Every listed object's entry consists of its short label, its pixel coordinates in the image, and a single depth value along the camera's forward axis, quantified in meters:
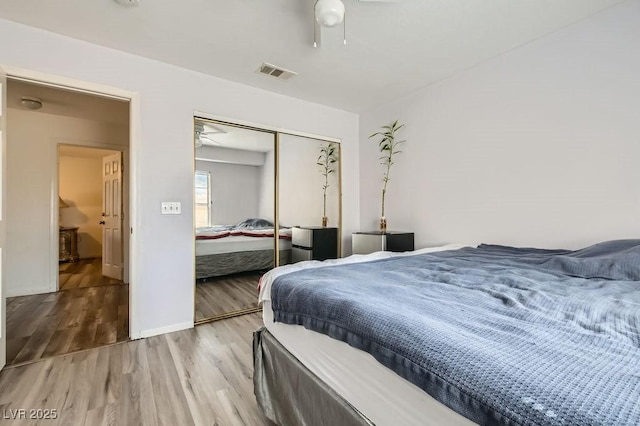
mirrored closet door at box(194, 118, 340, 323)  2.92
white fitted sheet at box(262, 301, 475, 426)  0.70
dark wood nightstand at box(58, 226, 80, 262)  5.82
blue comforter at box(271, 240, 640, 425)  0.53
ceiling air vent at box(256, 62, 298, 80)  2.64
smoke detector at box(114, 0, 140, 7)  1.82
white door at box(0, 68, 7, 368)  1.88
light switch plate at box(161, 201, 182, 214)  2.58
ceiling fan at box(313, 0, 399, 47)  1.54
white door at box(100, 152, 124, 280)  4.35
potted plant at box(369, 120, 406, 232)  3.39
